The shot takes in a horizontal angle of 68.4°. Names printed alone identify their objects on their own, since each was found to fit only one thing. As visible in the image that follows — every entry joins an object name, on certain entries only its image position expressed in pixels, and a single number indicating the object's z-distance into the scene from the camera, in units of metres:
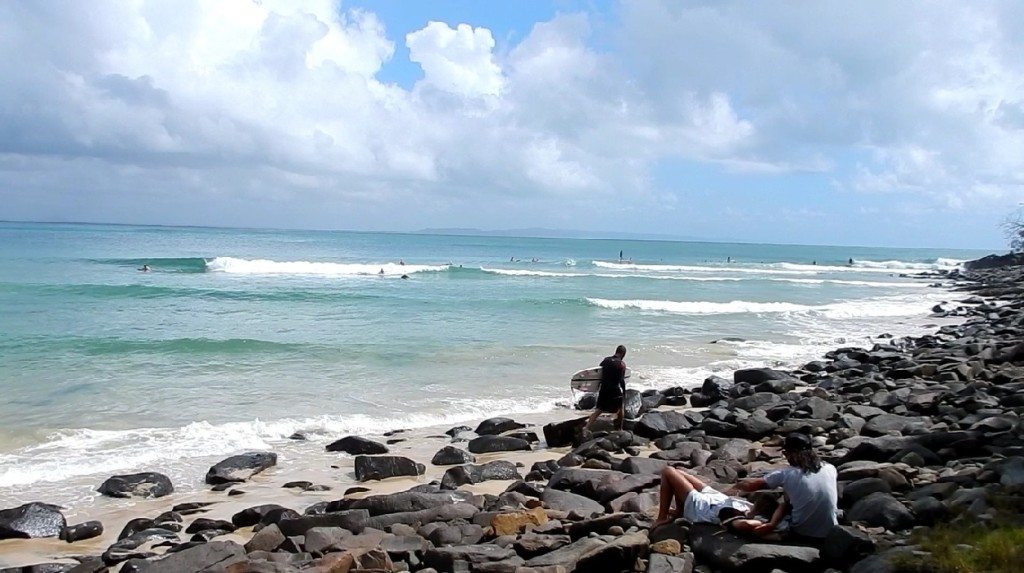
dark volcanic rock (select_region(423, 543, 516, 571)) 5.77
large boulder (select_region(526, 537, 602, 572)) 5.60
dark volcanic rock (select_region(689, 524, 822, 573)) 5.38
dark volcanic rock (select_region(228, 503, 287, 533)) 7.91
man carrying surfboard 12.12
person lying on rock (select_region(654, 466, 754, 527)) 6.26
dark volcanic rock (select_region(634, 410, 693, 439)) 11.59
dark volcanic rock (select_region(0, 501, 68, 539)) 7.63
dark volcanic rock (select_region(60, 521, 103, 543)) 7.65
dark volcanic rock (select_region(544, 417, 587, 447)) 11.72
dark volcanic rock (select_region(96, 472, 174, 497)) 8.96
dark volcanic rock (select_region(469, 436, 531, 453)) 11.20
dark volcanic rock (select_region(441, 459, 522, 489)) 9.34
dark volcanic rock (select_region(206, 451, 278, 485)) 9.60
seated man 5.84
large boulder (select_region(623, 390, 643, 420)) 13.23
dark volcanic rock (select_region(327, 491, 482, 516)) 7.77
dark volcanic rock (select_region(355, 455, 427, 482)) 9.78
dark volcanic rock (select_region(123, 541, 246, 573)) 6.22
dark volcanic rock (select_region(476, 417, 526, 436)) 12.07
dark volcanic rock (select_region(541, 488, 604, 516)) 7.46
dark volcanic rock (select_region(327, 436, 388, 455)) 10.94
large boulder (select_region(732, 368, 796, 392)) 15.68
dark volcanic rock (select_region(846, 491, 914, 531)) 5.98
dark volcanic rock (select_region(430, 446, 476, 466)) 10.45
